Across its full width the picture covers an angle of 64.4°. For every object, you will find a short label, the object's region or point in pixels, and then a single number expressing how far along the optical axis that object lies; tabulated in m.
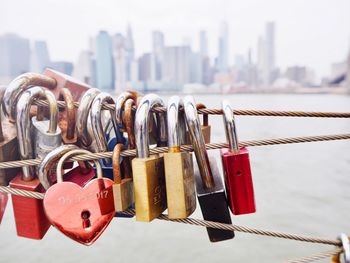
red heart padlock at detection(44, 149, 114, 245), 0.23
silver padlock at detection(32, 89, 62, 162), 0.26
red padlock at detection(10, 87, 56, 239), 0.25
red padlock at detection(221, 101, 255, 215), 0.24
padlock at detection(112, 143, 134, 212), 0.23
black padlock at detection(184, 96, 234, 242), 0.24
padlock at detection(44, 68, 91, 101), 0.31
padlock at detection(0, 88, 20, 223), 0.26
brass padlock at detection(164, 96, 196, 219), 0.23
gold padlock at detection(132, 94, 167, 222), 0.23
